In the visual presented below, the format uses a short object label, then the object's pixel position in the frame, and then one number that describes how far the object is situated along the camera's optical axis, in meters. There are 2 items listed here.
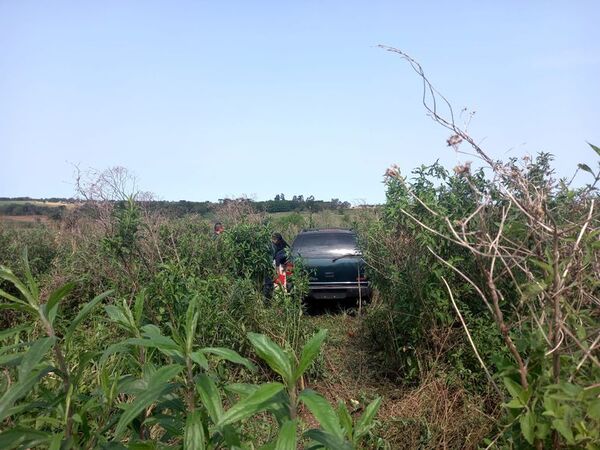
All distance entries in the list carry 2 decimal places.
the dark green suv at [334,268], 9.38
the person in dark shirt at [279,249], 8.99
